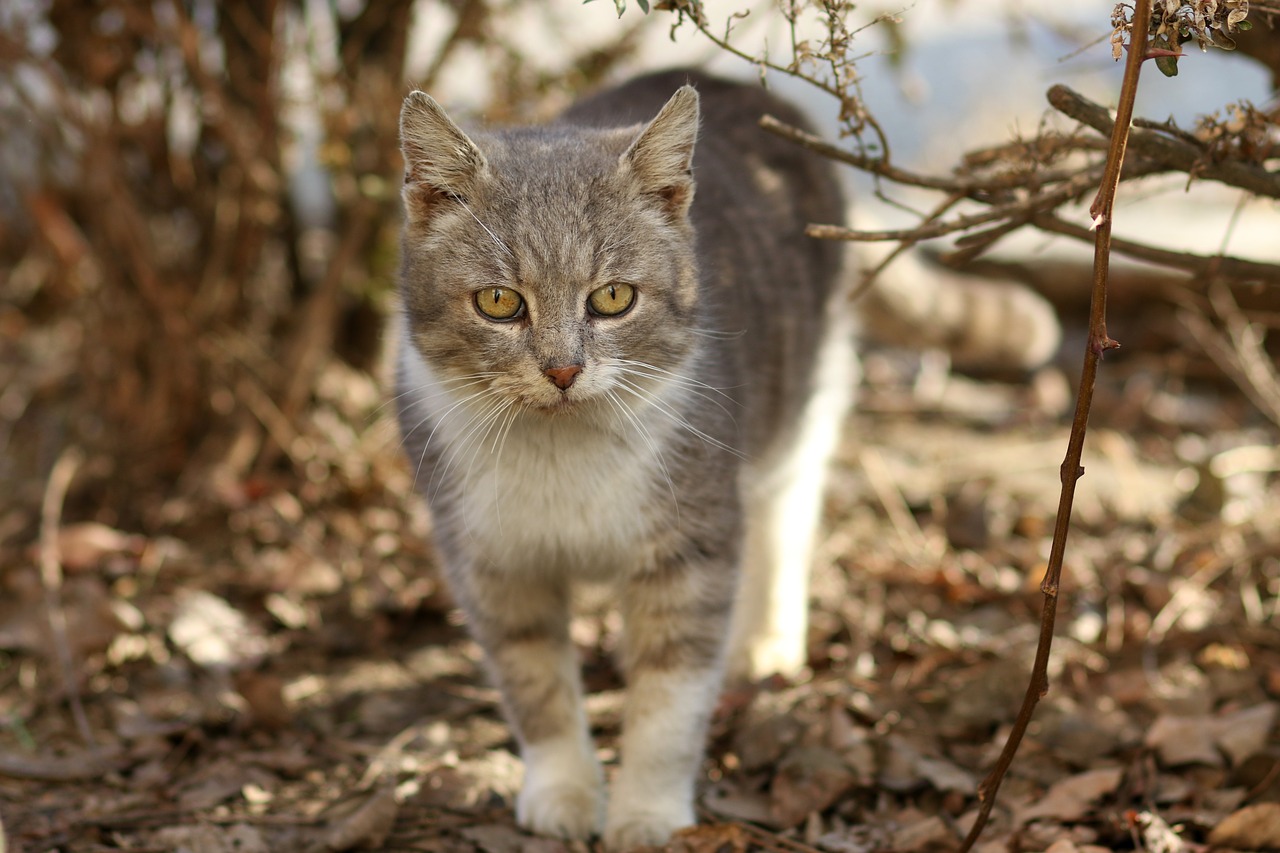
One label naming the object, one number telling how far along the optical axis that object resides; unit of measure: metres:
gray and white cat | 2.44
